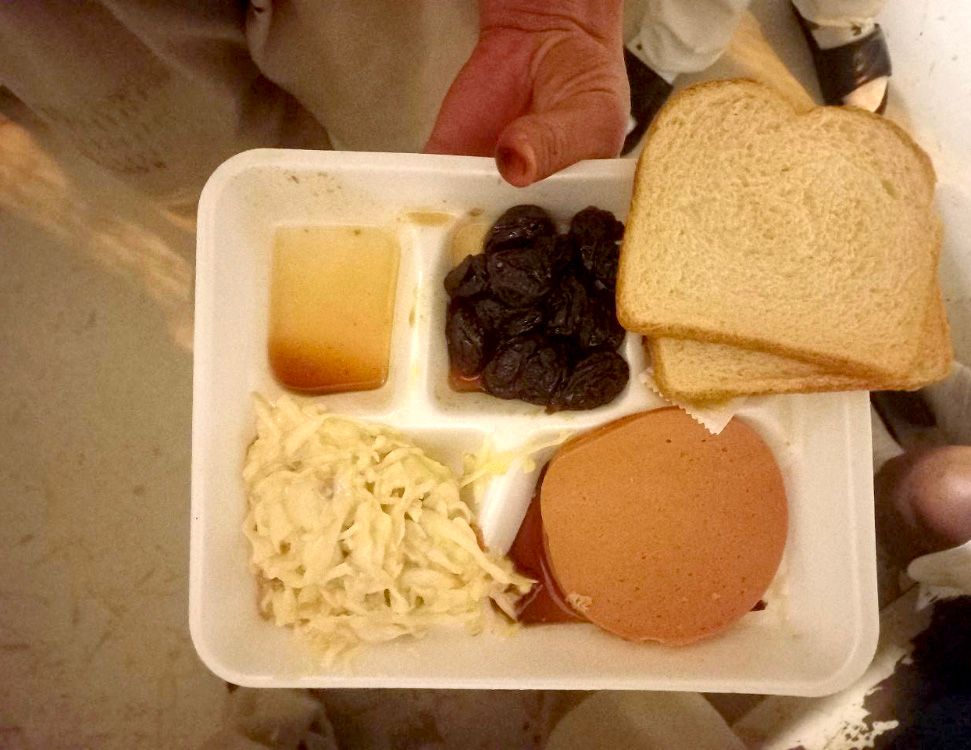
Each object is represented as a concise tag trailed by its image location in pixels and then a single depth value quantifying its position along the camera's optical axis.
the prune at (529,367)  0.37
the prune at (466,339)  0.38
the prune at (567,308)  0.38
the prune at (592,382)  0.37
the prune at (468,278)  0.38
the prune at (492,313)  0.38
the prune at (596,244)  0.38
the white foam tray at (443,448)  0.36
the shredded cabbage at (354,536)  0.36
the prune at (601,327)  0.38
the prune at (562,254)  0.37
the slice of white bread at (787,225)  0.37
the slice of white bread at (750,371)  0.37
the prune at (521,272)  0.37
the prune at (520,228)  0.37
